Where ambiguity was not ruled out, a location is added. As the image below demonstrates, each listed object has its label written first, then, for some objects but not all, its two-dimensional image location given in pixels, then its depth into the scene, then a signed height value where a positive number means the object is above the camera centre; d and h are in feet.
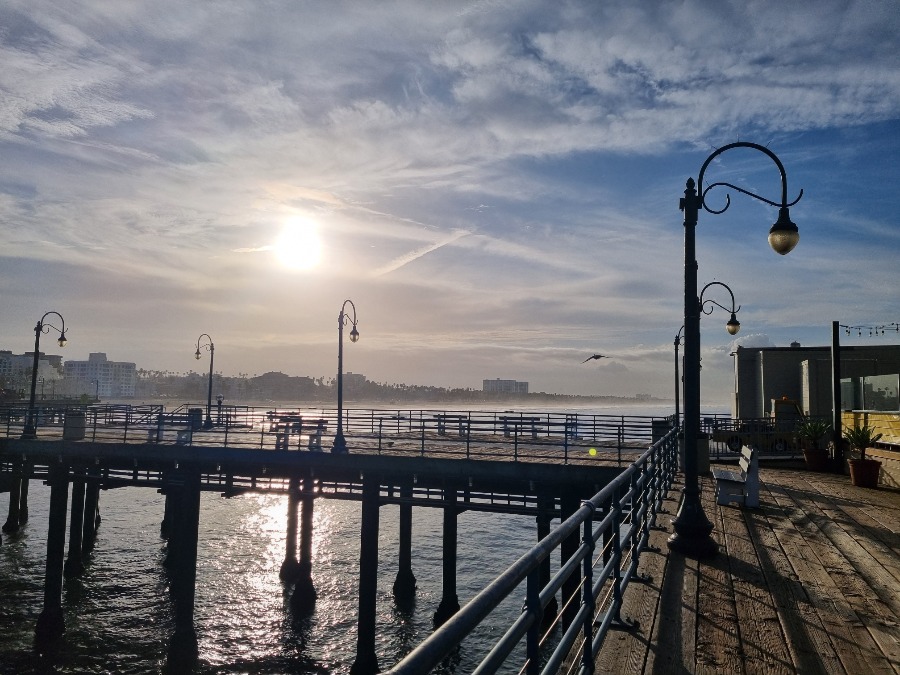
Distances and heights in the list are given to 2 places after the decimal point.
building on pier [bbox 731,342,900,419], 101.30 +4.64
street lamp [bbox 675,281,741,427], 64.90 +7.69
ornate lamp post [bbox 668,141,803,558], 24.64 +1.37
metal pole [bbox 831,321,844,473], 55.88 -0.40
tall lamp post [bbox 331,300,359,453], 66.59 +1.38
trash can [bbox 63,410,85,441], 79.20 -6.11
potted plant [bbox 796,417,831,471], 55.98 -4.72
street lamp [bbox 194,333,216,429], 142.04 +8.02
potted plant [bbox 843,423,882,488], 45.19 -5.24
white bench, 34.86 -5.19
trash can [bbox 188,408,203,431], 74.18 -4.22
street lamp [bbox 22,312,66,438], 79.36 +2.54
